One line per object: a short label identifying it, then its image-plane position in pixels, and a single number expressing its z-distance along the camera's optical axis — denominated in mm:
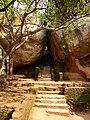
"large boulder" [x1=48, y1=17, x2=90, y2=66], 6856
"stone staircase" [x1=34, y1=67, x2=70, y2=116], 4221
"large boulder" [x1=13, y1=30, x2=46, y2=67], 7836
